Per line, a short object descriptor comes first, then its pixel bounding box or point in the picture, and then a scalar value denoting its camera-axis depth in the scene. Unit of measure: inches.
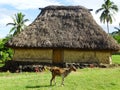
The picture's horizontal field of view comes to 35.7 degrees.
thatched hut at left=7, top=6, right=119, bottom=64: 632.3
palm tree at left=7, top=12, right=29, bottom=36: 1161.9
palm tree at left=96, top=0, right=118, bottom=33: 1381.0
